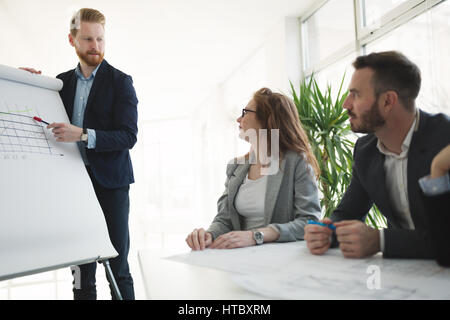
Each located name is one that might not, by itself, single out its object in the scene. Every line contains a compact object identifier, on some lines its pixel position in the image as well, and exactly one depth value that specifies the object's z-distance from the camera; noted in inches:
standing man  71.0
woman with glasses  57.0
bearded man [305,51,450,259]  38.6
